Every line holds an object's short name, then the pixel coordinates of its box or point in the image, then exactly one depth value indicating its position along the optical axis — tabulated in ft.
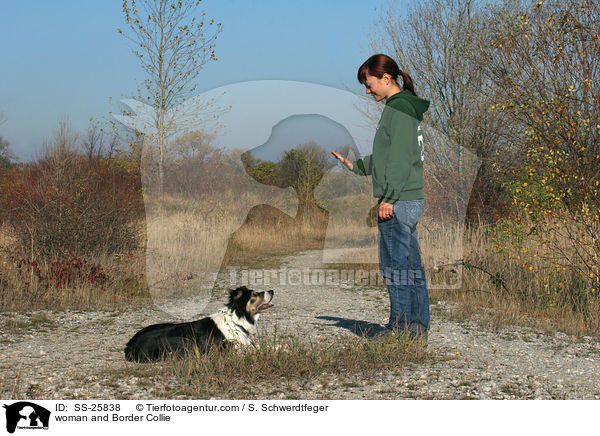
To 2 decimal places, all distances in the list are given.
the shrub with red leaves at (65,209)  25.62
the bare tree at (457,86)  40.04
